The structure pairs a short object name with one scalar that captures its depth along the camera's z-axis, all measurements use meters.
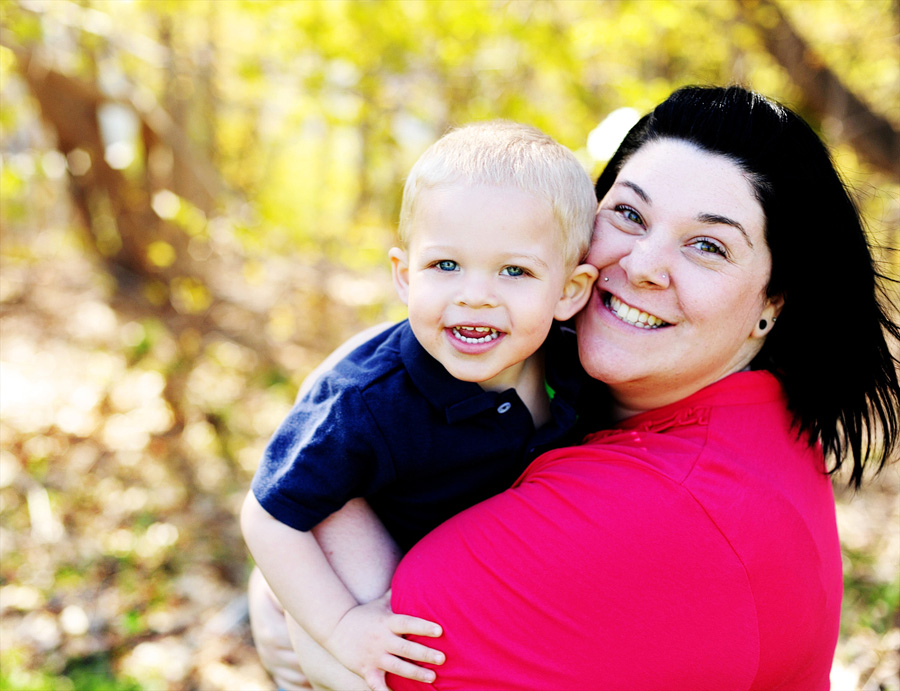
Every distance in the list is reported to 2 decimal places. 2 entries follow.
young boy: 0.98
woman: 0.94
